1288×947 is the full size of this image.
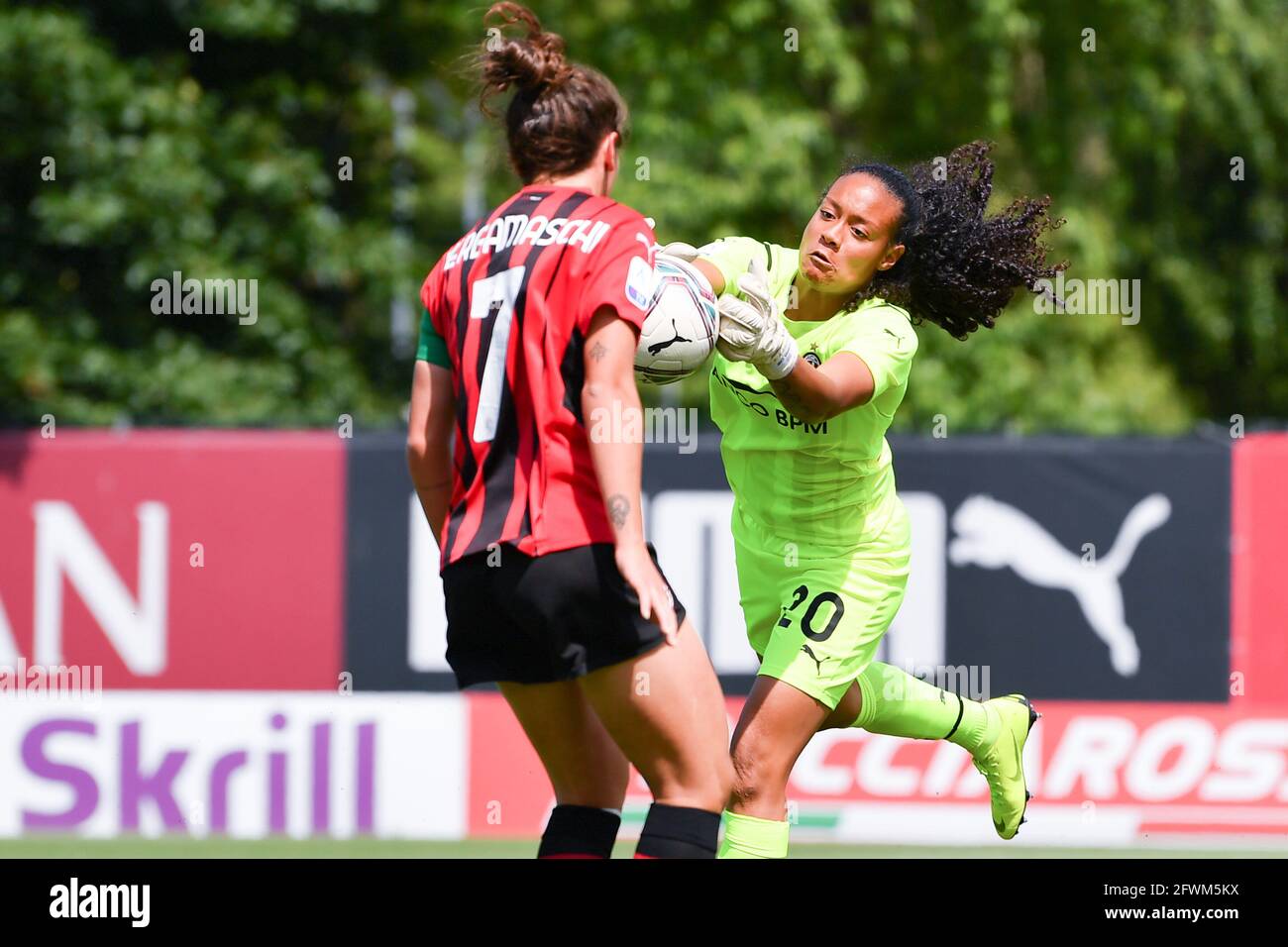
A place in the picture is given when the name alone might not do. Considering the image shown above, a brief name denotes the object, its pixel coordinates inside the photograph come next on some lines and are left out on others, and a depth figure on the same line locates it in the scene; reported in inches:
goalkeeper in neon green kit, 333.7
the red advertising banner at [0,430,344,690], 610.2
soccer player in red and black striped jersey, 262.2
